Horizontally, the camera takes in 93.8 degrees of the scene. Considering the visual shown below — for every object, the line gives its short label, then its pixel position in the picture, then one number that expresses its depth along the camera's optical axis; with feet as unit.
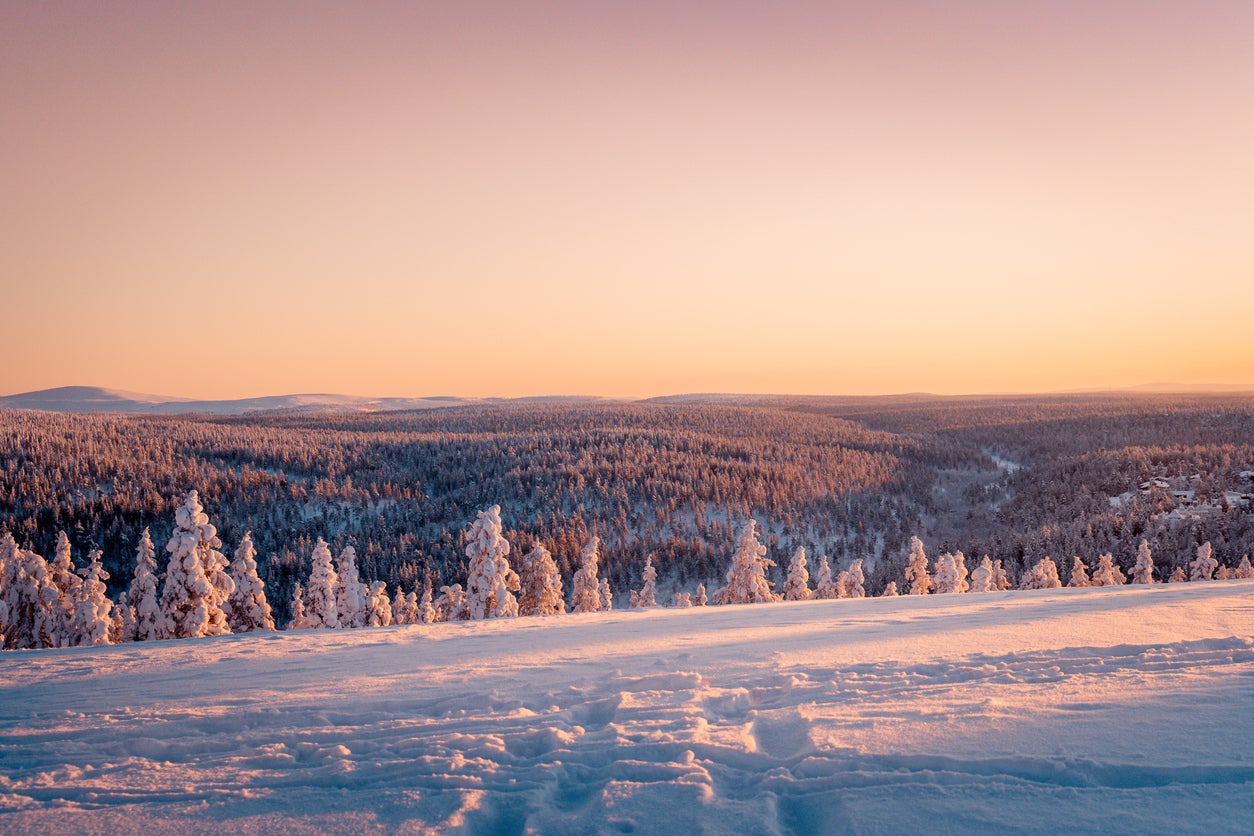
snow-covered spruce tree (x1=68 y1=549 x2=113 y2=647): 90.43
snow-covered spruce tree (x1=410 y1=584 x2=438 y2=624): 116.26
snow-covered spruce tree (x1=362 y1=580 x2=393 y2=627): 120.57
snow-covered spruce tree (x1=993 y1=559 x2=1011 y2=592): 141.36
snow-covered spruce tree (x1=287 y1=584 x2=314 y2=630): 105.70
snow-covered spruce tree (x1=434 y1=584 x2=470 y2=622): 111.45
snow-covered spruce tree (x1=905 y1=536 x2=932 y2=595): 137.69
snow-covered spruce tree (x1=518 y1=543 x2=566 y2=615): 113.19
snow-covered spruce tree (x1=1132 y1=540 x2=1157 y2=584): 148.66
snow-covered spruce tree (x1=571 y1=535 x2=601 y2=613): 135.54
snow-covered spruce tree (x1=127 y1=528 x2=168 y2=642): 84.17
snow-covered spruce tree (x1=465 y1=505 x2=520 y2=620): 102.17
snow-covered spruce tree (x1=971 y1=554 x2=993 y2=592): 123.39
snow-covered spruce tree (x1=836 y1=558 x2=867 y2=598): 134.31
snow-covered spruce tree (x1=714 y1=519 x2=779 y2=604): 124.98
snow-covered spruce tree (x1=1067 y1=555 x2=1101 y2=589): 133.08
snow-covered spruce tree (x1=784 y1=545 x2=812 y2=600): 128.00
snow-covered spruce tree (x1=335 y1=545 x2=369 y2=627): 117.70
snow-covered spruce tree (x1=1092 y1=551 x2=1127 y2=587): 134.51
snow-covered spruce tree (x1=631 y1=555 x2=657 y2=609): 168.96
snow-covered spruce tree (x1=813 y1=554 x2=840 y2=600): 143.03
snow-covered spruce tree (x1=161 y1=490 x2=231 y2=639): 81.82
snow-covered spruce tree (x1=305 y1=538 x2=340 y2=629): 107.04
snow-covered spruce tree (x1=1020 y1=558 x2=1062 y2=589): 134.62
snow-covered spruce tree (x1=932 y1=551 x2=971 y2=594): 135.23
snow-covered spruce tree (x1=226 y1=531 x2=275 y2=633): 96.78
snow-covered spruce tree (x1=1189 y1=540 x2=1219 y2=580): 138.72
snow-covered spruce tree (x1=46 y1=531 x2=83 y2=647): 99.71
